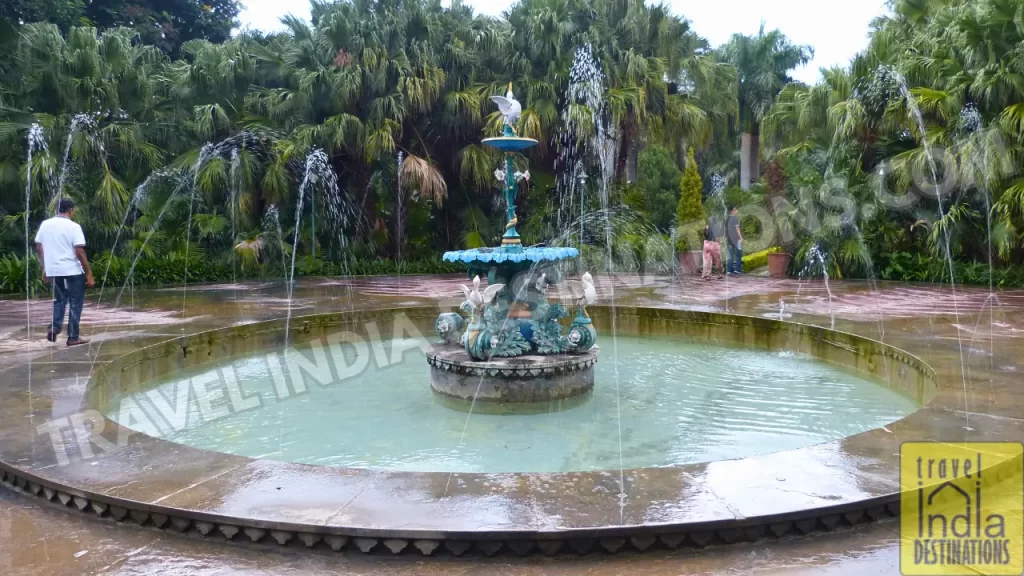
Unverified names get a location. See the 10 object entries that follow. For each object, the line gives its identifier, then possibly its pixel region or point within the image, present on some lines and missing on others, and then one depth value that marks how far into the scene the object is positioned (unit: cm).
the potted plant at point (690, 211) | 1878
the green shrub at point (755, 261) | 1973
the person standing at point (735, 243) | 1675
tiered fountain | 729
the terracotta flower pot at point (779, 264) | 1675
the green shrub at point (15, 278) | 1346
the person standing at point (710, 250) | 1630
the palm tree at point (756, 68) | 3428
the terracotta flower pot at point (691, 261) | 1805
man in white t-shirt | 779
